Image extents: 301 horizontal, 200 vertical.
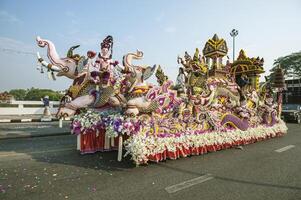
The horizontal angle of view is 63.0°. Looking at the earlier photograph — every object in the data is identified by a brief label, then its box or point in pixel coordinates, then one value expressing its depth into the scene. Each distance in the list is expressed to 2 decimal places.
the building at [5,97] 24.01
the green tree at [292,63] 42.75
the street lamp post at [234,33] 31.53
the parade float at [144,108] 6.25
